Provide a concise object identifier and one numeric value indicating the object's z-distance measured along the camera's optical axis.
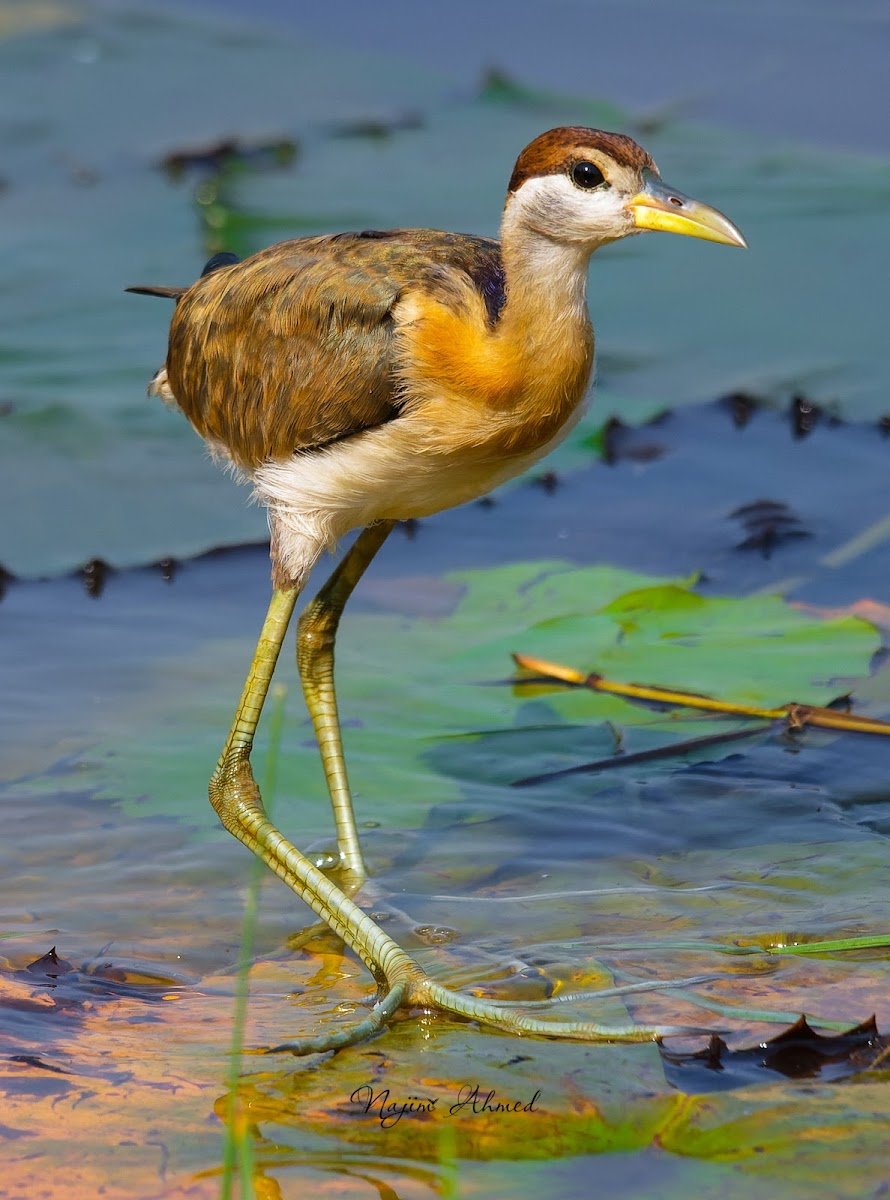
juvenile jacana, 8.13
